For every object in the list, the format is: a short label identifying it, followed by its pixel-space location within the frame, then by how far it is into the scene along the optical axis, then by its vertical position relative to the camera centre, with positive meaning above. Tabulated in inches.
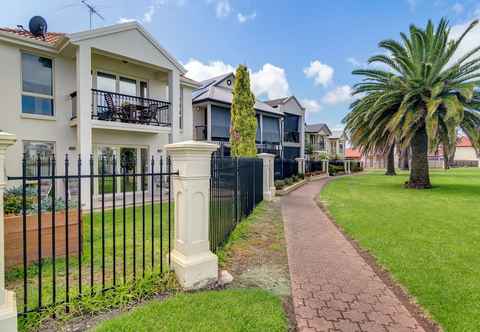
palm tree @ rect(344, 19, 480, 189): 514.0 +141.5
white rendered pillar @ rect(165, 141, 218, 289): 141.7 -26.6
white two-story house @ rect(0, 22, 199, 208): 373.7 +108.9
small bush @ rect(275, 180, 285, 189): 560.4 -41.0
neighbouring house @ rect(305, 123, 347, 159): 1539.7 +169.9
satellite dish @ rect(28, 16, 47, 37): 428.1 +218.4
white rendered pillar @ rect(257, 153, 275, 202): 456.8 -20.7
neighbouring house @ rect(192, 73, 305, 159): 775.1 +151.9
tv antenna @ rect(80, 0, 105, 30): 501.9 +284.8
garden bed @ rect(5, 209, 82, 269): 171.5 -47.2
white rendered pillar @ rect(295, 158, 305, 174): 818.8 -3.3
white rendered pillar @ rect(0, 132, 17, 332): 89.1 -43.4
